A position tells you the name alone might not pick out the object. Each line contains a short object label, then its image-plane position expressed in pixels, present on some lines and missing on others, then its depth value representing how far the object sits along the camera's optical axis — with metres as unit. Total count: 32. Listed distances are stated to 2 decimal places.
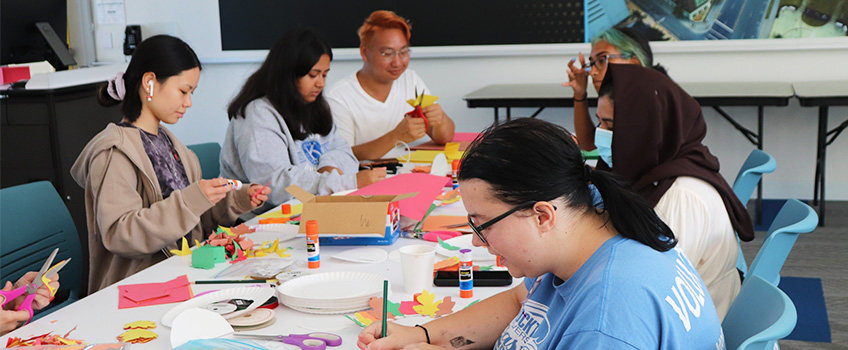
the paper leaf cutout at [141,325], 1.39
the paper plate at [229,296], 1.44
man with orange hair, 3.42
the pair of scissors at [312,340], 1.28
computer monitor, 3.88
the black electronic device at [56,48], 4.15
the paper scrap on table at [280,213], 2.28
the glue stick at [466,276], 1.52
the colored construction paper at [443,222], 2.08
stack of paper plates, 1.46
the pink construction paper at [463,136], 3.69
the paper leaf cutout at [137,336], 1.33
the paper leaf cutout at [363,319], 1.39
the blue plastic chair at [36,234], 2.03
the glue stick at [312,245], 1.71
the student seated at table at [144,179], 1.94
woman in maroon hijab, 1.84
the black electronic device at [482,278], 1.59
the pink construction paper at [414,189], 2.12
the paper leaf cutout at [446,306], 1.45
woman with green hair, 3.00
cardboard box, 1.92
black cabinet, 3.63
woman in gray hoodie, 2.61
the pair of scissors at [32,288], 1.47
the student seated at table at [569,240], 0.97
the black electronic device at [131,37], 5.40
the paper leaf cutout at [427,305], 1.45
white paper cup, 1.53
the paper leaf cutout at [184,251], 1.87
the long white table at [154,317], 1.37
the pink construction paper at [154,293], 1.54
